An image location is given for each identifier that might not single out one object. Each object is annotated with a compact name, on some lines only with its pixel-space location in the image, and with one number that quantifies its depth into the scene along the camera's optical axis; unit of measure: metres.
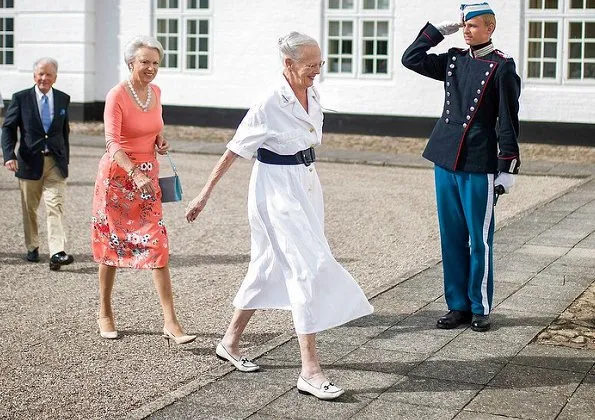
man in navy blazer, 9.56
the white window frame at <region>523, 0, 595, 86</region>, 19.67
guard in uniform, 6.84
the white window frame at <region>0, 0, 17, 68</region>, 24.45
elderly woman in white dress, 5.76
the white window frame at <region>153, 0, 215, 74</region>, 22.55
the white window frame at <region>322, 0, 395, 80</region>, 21.02
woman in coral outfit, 6.82
